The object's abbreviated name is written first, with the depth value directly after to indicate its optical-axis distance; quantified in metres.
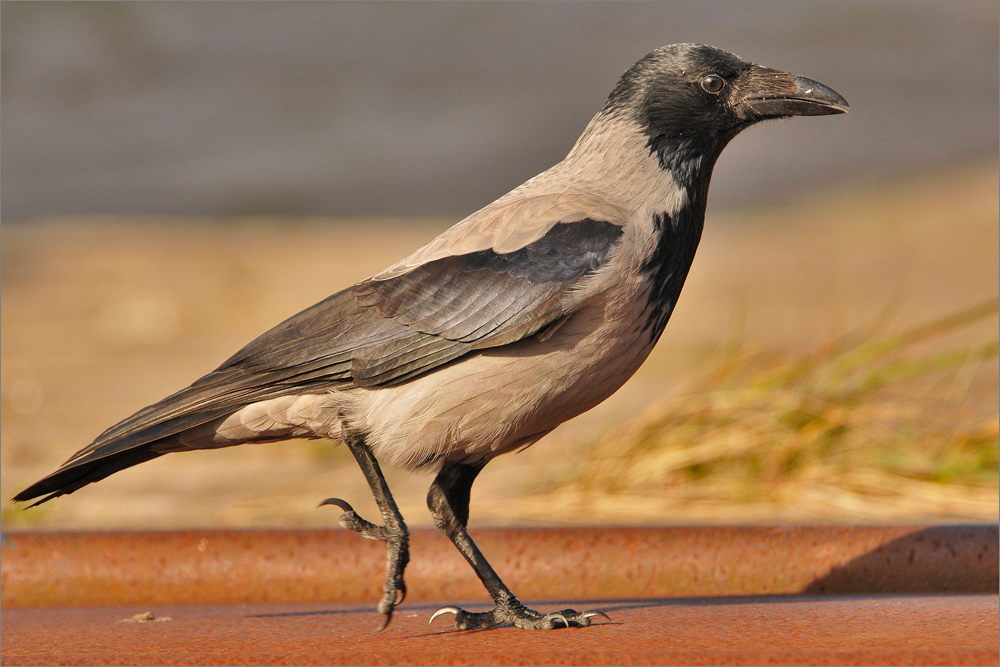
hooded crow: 6.16
